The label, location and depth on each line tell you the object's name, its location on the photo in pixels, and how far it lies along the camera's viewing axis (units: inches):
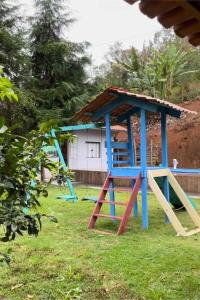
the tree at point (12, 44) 573.9
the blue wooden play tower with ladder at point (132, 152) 239.1
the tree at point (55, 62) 648.4
